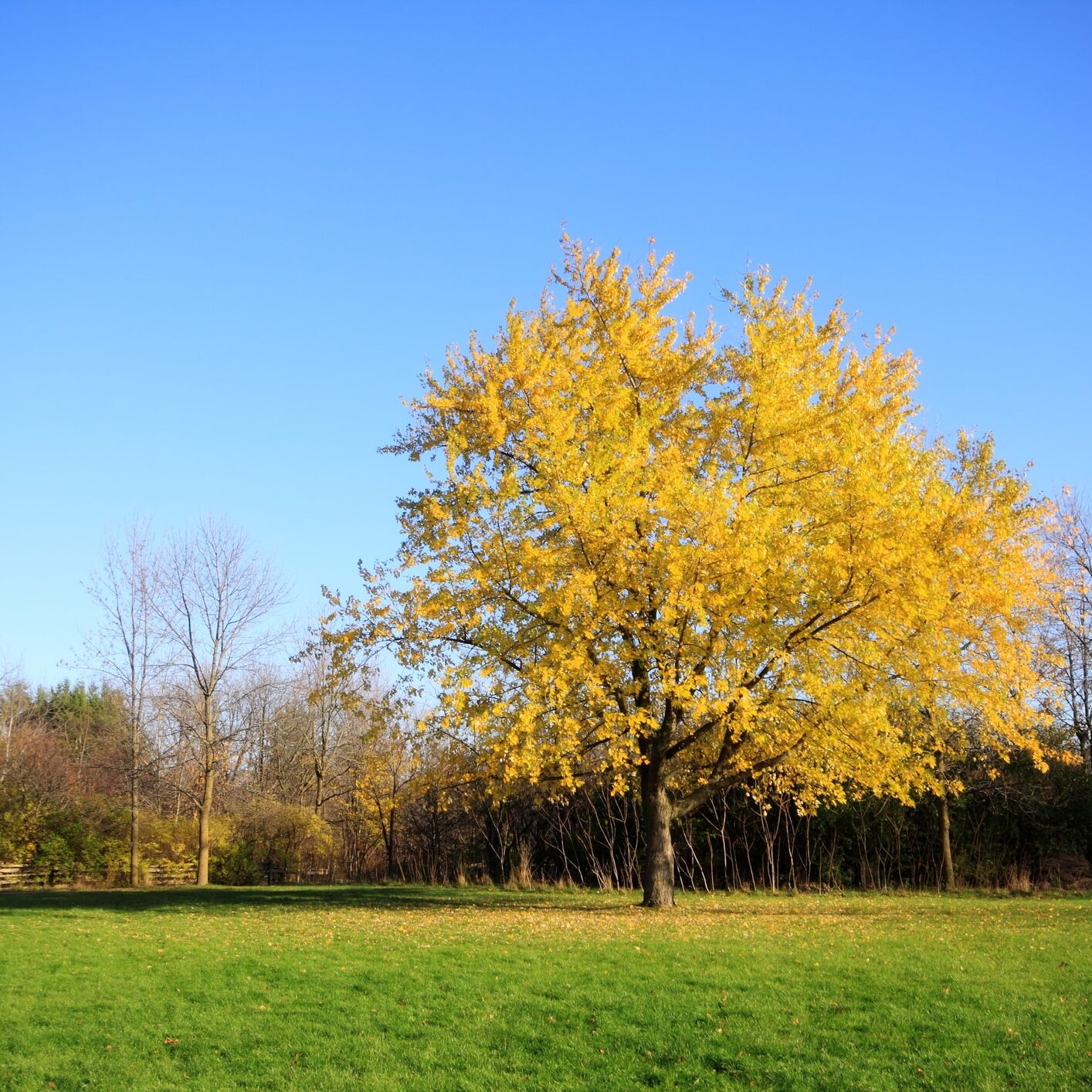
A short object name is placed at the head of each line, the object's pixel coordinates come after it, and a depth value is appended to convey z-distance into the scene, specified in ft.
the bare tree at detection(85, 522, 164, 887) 79.87
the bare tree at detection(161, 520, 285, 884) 75.92
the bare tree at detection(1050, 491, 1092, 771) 79.25
